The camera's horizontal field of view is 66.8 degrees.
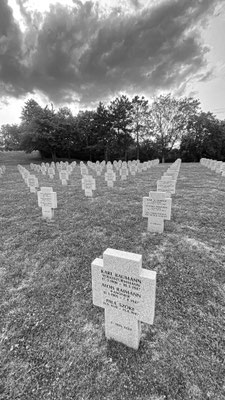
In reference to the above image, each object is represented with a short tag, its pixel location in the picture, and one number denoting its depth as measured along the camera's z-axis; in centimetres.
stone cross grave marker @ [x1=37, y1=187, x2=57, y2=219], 547
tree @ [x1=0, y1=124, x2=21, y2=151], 6397
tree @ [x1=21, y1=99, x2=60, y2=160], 2723
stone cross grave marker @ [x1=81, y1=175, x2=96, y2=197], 781
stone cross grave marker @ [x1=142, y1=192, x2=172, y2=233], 433
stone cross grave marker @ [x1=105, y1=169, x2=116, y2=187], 979
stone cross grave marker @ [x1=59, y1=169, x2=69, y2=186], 1117
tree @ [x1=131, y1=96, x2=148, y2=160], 3656
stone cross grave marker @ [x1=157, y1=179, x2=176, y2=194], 669
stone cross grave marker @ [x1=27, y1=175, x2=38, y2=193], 863
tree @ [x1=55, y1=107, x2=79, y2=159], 3038
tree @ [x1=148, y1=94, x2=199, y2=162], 3453
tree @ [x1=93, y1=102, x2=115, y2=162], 3353
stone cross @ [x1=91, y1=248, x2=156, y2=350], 166
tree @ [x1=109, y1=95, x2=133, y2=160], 3409
